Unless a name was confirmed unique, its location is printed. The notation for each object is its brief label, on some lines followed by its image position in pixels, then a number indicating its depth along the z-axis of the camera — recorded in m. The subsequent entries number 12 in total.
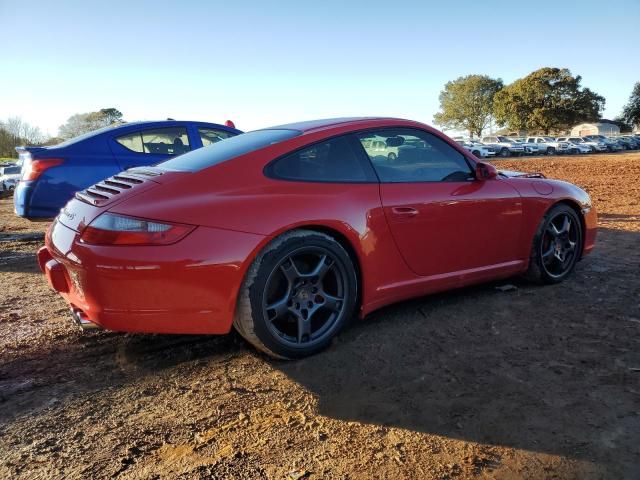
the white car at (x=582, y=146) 44.09
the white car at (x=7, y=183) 20.23
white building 77.54
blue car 5.56
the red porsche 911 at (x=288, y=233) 2.56
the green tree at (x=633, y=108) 88.38
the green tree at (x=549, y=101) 69.06
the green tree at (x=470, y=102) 83.69
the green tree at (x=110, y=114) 78.59
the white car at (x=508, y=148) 43.16
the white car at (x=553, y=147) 43.84
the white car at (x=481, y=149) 40.35
